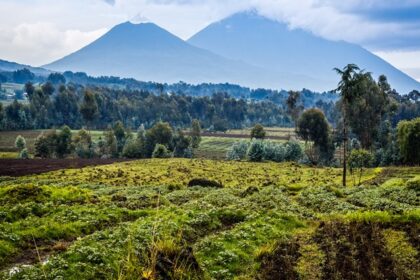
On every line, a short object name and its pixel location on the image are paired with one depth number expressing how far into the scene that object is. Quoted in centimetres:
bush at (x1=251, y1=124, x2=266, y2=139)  15512
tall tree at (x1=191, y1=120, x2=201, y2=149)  15850
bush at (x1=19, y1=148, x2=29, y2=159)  12071
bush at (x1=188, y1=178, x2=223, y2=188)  5874
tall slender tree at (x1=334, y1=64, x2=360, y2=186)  6153
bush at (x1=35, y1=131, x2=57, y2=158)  12962
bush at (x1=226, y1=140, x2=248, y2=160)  13275
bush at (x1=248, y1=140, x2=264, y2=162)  12200
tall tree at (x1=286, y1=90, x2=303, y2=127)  15125
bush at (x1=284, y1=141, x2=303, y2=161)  12800
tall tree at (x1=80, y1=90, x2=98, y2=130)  16538
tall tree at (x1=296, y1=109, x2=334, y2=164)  12800
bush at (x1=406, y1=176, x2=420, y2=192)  4307
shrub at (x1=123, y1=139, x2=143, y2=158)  13675
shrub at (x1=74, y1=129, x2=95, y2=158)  13950
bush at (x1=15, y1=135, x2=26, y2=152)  13181
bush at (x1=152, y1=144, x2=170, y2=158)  12462
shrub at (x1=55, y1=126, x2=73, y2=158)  13038
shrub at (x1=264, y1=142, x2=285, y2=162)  12331
